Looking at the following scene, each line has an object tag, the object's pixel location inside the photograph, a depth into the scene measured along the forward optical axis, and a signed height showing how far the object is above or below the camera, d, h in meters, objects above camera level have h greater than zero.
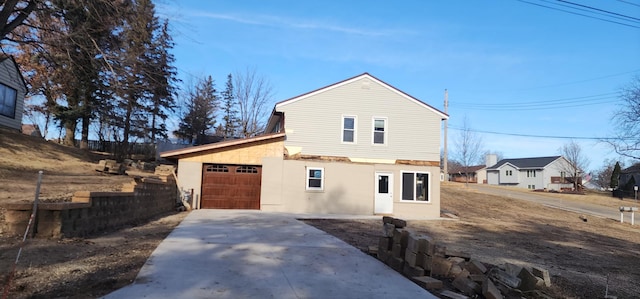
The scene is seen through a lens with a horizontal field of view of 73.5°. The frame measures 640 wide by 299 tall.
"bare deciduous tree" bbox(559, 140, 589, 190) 61.27 +3.50
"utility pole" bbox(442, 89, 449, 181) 39.88 +4.86
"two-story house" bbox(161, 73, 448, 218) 20.02 +0.96
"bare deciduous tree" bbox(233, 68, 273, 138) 41.91 +5.21
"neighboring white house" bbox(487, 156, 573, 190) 64.81 +2.38
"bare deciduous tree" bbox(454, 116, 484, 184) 55.16 +3.92
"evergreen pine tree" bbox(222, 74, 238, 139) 48.69 +7.09
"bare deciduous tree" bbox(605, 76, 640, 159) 37.34 +6.90
